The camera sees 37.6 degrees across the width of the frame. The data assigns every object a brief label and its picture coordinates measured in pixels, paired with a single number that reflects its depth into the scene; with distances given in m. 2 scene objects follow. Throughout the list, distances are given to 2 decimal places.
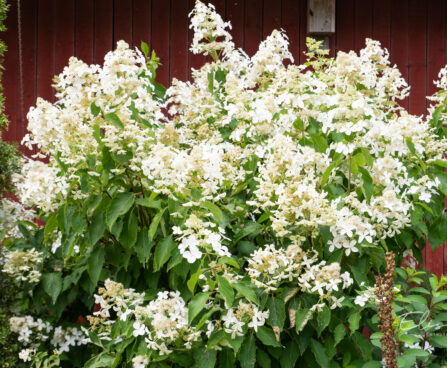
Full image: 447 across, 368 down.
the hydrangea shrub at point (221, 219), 2.29
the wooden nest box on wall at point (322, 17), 4.52
